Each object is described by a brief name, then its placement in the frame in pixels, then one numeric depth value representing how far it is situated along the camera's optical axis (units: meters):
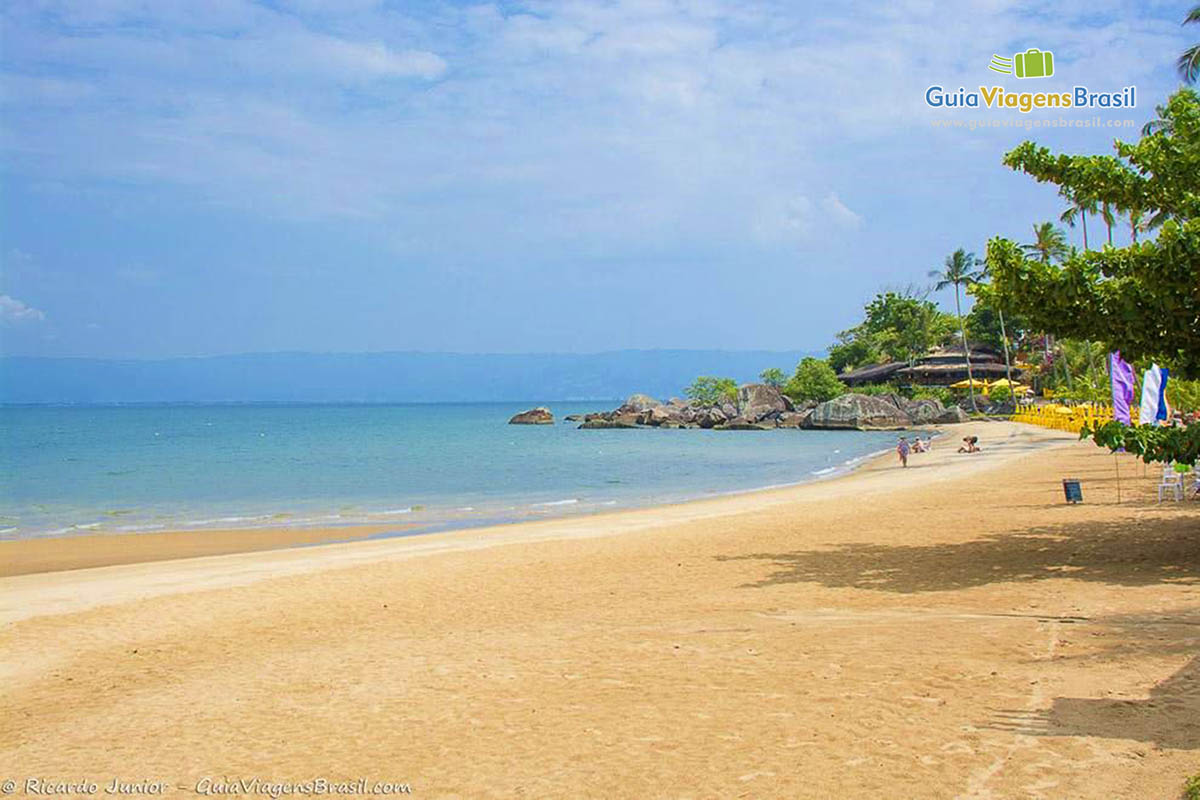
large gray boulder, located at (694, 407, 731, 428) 81.69
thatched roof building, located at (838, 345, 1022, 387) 80.44
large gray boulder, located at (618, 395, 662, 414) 89.12
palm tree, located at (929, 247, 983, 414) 77.38
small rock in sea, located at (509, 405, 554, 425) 103.12
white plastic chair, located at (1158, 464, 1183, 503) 16.16
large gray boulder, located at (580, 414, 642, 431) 87.44
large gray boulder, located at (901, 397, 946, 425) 70.88
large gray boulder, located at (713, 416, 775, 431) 78.32
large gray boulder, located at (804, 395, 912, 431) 71.06
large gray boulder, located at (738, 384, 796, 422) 80.94
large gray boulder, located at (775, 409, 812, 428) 77.56
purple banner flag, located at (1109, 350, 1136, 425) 14.24
